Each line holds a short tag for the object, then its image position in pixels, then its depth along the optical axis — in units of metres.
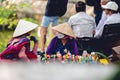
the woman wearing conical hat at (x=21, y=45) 6.30
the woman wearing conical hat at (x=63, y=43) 7.55
